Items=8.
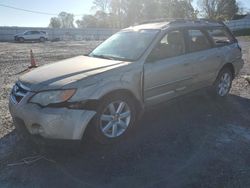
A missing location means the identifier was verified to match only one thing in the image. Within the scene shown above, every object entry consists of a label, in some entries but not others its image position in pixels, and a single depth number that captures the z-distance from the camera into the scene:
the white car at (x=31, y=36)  24.92
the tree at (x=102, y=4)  50.01
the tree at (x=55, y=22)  58.49
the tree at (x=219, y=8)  51.46
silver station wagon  2.59
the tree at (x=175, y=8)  44.94
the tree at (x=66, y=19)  59.86
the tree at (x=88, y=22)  51.08
